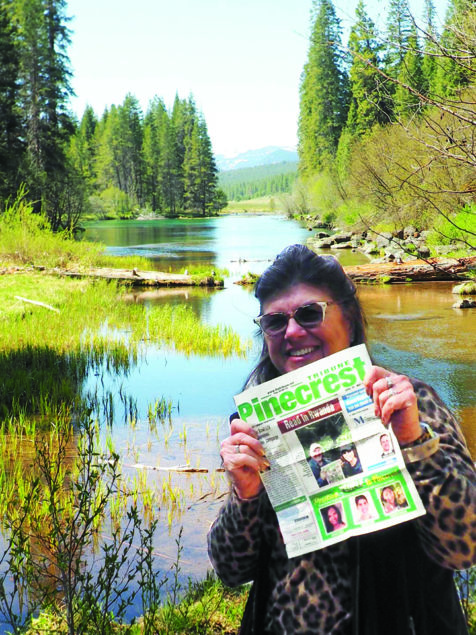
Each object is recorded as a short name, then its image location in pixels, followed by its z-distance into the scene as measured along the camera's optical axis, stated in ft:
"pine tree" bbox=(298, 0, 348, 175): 236.22
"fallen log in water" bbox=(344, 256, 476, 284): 74.13
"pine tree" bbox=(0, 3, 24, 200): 111.14
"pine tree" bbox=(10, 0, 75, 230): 137.28
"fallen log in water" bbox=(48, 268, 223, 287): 71.46
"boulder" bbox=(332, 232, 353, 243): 133.28
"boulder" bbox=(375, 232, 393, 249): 109.85
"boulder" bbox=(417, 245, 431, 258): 86.25
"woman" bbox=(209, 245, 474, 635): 5.45
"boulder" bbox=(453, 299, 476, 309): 57.21
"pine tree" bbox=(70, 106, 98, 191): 289.90
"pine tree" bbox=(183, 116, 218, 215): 340.80
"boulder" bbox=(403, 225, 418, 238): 116.57
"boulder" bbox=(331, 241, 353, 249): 125.12
